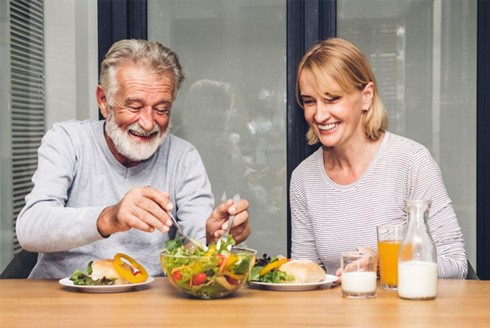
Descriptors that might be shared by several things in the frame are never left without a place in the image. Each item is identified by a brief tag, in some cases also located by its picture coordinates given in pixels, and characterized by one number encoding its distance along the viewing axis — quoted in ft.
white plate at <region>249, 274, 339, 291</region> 7.70
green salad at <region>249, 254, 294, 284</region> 7.81
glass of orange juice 7.53
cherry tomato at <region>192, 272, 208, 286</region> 7.11
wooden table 6.45
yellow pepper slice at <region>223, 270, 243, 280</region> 7.15
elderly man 9.40
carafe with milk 7.11
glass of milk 7.20
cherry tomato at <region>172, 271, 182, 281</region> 7.16
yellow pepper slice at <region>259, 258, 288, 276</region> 7.86
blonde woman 9.89
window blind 12.66
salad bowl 7.07
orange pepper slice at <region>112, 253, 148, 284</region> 7.68
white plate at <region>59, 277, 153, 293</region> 7.61
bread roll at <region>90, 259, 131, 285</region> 7.72
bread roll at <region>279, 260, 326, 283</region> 7.80
